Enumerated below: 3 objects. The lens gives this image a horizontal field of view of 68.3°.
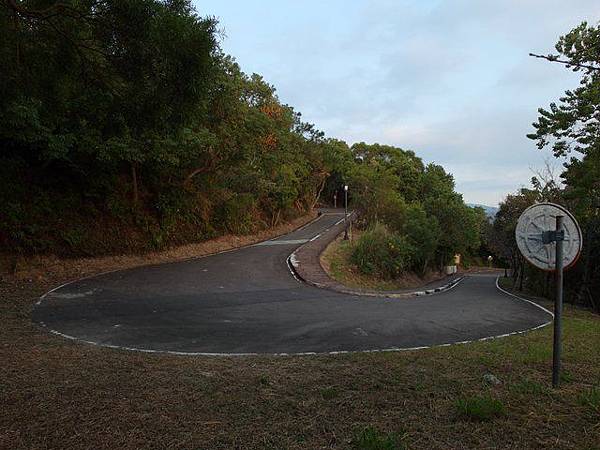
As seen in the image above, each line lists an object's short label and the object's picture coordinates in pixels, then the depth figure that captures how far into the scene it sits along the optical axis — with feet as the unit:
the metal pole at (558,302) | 12.50
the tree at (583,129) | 40.50
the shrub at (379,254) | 66.95
